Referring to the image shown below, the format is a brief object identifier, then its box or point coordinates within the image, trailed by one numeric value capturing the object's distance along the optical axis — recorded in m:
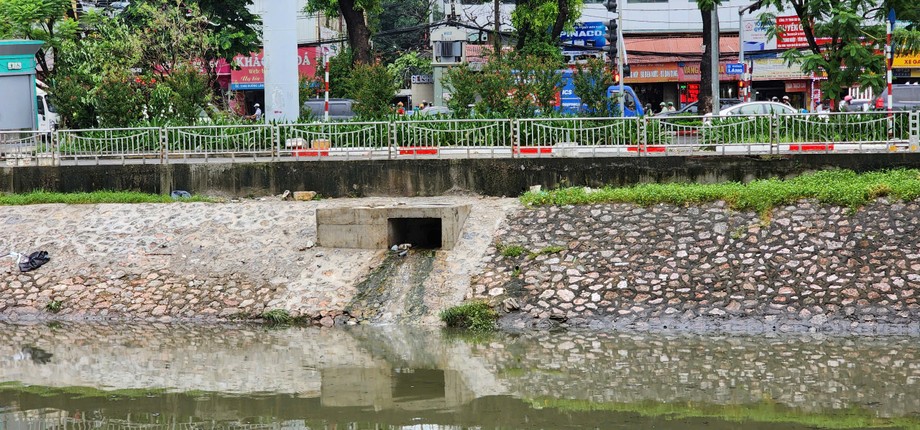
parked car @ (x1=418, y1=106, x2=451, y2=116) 31.19
